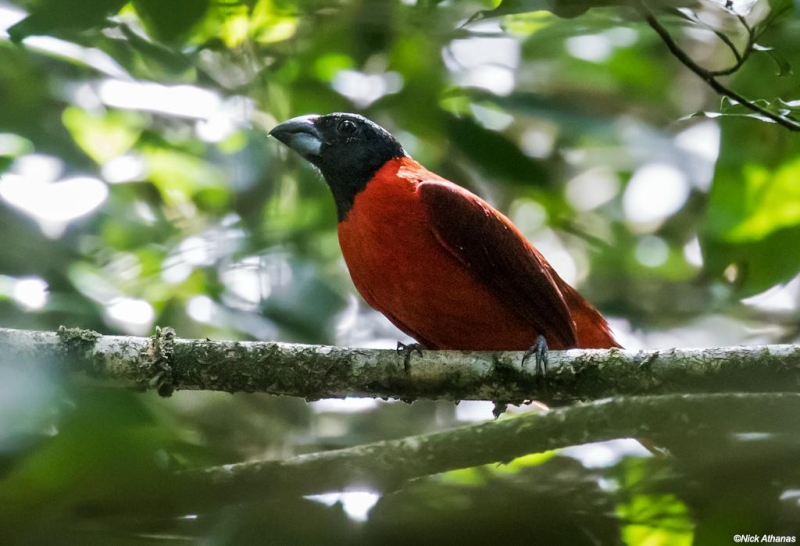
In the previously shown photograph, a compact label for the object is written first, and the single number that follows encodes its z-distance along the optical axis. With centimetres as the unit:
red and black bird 748
